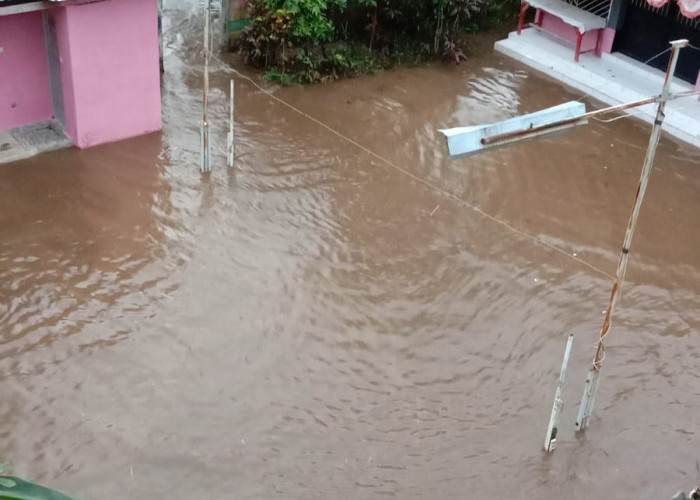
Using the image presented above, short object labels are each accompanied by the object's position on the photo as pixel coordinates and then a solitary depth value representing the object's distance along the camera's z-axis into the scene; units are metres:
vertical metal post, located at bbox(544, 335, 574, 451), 7.87
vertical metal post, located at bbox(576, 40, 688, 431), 6.87
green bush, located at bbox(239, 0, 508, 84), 14.52
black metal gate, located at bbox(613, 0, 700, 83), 14.88
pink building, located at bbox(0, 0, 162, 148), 11.69
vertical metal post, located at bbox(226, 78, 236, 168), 11.78
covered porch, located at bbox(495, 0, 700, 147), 14.50
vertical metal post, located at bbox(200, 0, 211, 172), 10.98
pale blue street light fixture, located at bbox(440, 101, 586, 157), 7.27
